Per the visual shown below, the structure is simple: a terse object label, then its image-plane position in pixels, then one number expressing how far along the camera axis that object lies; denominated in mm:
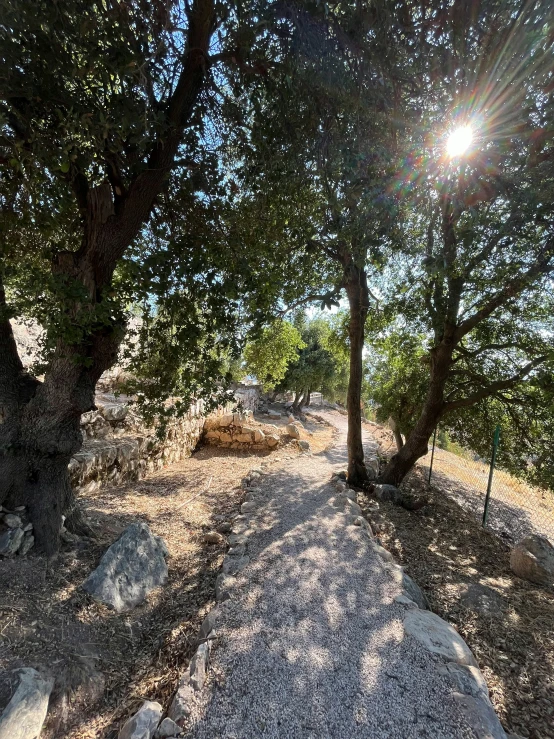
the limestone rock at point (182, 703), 1848
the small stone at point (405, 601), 3025
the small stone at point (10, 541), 2682
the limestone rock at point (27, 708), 1608
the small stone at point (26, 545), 2777
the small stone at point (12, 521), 2781
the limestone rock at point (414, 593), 3268
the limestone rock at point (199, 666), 2039
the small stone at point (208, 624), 2490
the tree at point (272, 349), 7554
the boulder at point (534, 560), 4621
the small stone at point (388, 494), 6770
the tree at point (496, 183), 2732
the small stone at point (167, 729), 1759
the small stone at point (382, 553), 3959
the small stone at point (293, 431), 11758
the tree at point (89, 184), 2188
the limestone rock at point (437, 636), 2437
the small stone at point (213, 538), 4250
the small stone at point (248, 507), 5246
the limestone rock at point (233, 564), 3375
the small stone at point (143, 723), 1752
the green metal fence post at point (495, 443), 5902
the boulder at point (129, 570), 2750
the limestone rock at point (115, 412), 6679
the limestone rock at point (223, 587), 2938
